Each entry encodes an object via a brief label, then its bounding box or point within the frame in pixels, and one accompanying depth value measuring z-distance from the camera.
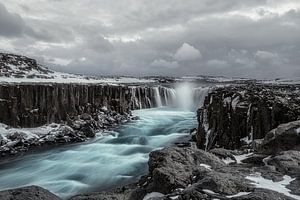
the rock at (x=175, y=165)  10.77
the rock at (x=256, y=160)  13.16
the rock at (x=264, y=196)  8.20
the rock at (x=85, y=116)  50.53
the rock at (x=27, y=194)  7.47
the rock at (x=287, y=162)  11.23
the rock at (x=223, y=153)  14.23
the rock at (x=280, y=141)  14.77
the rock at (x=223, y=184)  9.05
